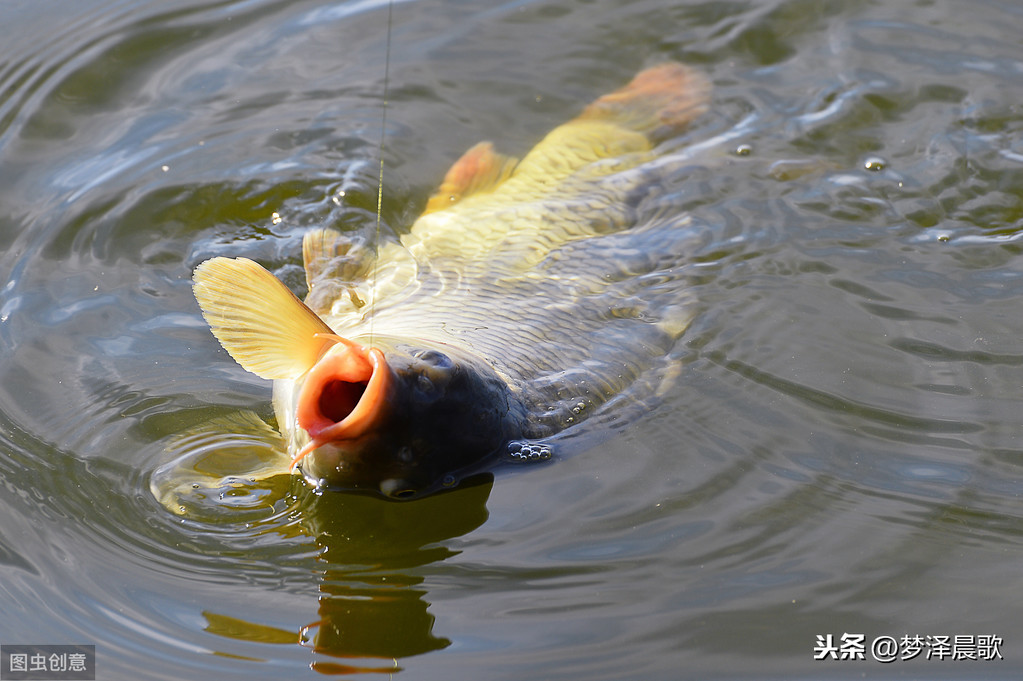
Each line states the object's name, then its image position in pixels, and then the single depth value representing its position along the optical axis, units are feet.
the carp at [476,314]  15.66
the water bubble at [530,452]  19.10
